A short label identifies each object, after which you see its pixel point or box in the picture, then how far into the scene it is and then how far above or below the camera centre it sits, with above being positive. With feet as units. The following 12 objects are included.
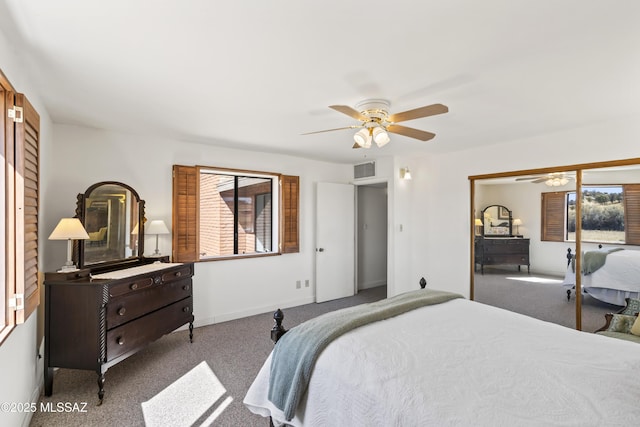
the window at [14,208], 5.61 +0.11
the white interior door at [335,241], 16.08 -1.43
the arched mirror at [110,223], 9.50 -0.31
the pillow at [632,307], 8.54 -2.58
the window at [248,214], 14.87 +0.03
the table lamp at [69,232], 8.24 -0.50
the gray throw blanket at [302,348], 5.34 -2.51
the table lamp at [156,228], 11.03 -0.50
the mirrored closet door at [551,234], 10.10 -0.68
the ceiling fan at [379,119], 7.15 +2.41
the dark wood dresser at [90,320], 7.88 -2.82
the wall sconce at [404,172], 15.02 +2.13
